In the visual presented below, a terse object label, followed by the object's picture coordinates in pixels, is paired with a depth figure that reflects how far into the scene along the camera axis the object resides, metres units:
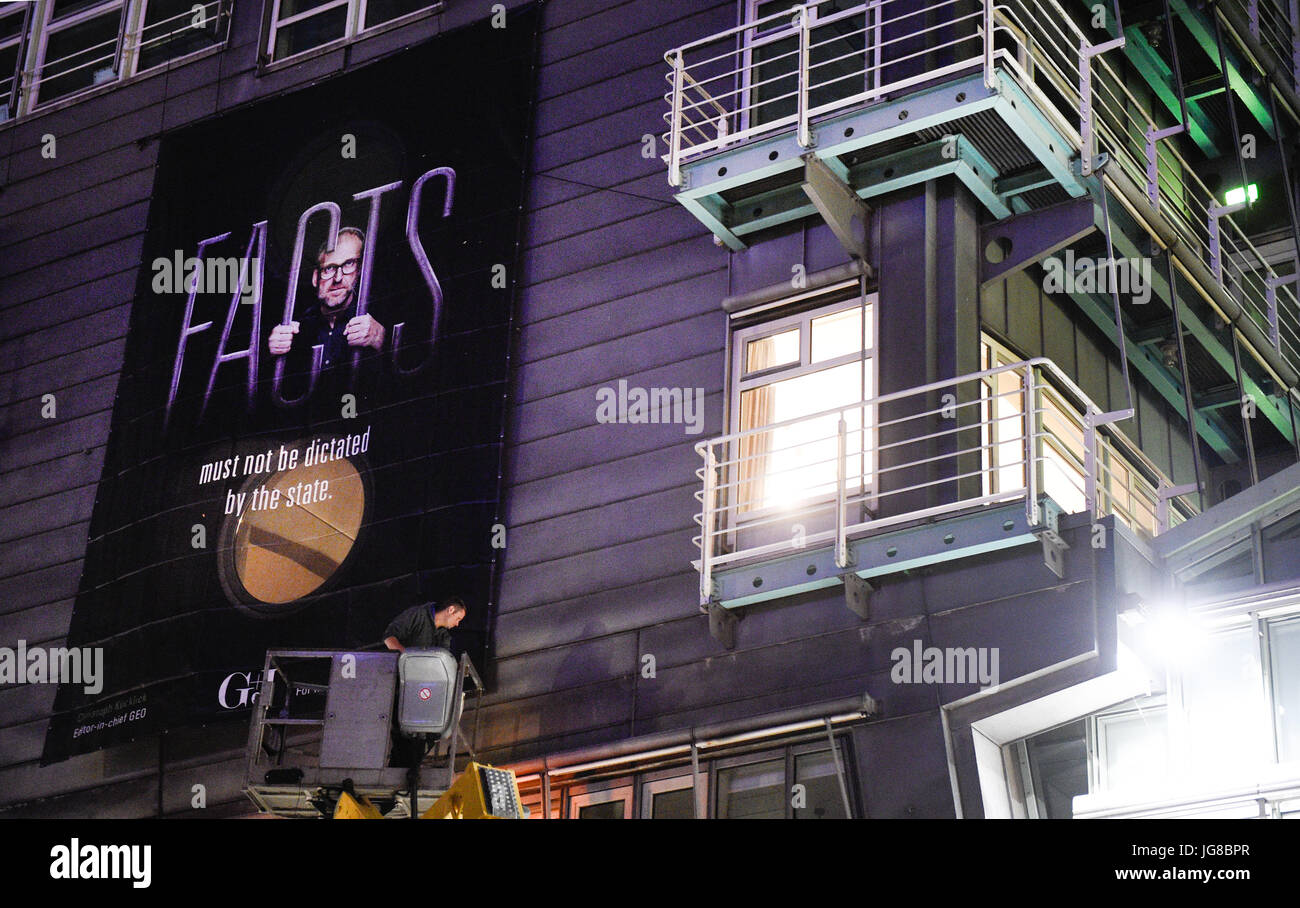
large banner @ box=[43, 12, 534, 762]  15.00
